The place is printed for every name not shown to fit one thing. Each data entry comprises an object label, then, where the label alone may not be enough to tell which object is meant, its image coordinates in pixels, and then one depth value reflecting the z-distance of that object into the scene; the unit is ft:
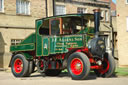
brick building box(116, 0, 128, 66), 74.38
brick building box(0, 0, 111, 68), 75.15
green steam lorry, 37.55
